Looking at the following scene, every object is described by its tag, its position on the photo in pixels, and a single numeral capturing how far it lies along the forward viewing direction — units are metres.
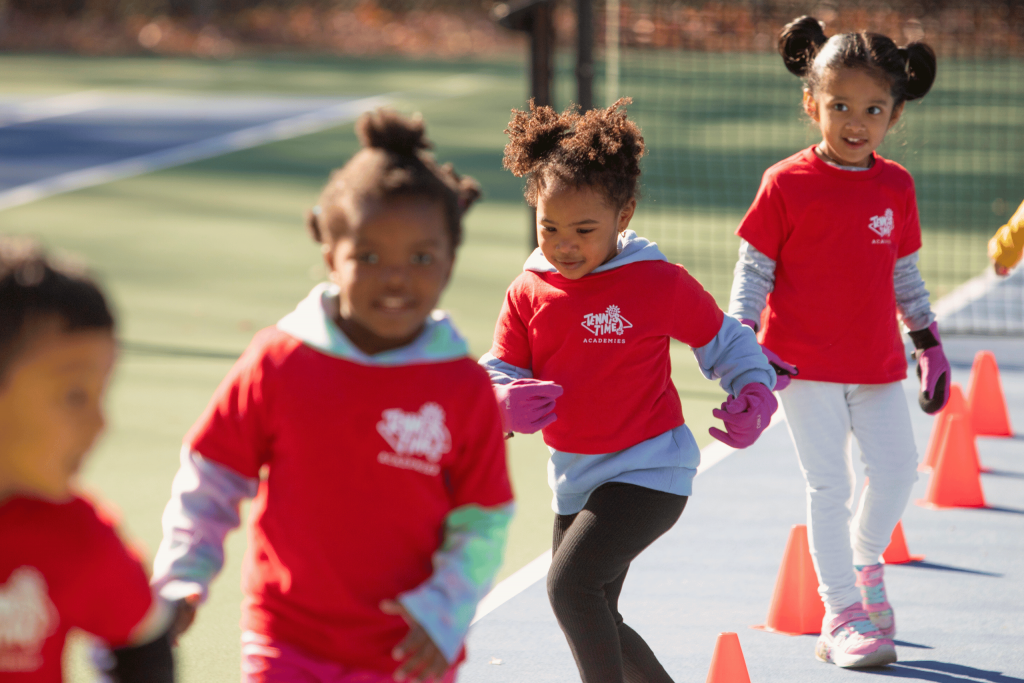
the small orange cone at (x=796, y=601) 8.12
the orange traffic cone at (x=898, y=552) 9.29
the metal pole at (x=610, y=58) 17.96
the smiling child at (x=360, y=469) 4.27
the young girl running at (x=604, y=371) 5.93
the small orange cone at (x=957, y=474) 10.36
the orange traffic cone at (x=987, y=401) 12.29
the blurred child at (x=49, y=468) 3.40
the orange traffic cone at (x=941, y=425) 11.13
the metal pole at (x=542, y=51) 16.13
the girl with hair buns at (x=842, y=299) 7.47
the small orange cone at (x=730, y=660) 6.69
